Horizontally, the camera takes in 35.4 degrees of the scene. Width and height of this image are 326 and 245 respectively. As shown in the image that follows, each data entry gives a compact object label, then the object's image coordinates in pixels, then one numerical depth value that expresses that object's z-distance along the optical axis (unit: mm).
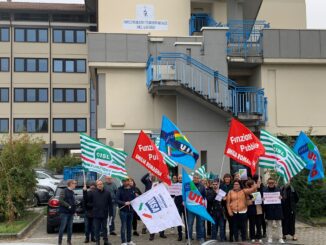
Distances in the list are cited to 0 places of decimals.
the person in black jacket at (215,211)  13148
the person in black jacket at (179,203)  14188
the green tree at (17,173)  16469
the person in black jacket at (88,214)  13042
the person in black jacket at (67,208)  12875
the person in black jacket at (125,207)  12852
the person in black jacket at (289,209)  13414
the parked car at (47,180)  23269
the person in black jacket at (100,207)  12672
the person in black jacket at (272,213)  12812
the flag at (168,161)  16066
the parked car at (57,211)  14500
